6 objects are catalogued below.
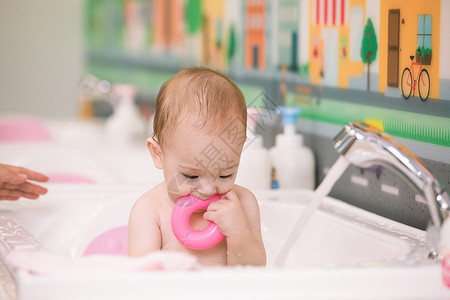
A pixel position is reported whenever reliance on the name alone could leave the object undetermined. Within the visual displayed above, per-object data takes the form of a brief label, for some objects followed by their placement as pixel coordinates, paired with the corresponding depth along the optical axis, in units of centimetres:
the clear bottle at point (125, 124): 260
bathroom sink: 108
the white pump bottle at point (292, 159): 178
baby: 134
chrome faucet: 122
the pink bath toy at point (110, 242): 158
